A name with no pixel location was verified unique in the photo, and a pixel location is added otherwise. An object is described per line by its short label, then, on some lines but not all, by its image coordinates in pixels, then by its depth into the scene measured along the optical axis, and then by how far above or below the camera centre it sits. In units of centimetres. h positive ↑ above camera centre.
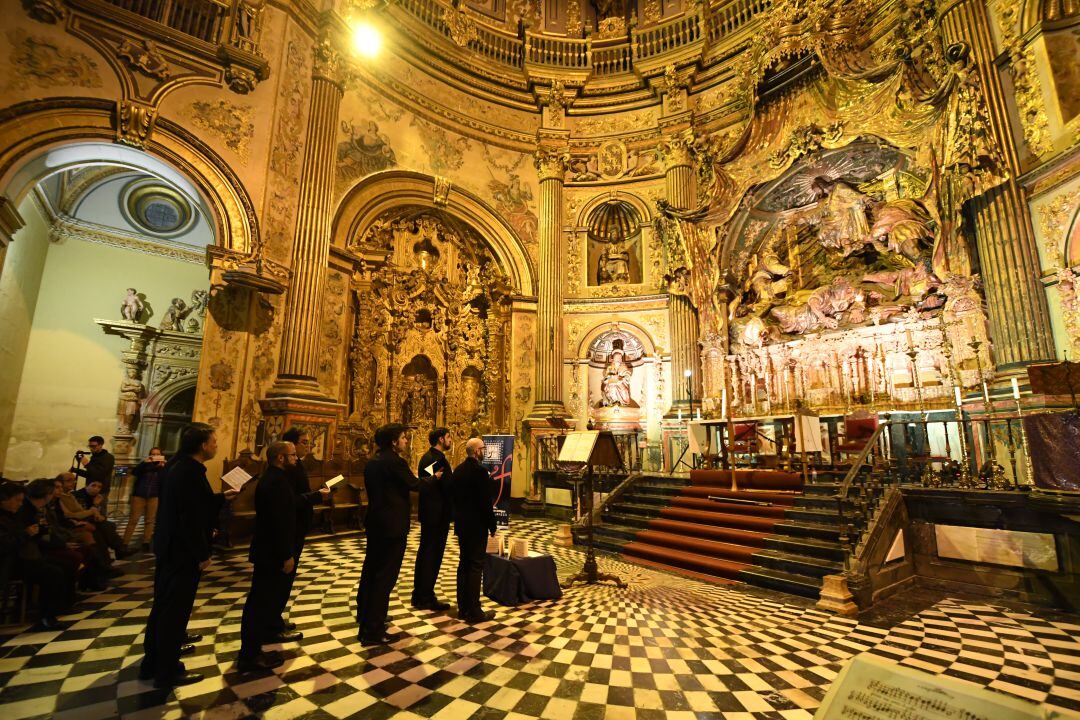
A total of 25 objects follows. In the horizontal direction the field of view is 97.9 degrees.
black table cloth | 470 -140
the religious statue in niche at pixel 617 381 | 1251 +161
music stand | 546 -18
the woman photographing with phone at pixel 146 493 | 629 -74
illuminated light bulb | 1066 +912
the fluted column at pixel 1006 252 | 680 +285
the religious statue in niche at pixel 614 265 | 1345 +501
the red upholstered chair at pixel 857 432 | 812 +19
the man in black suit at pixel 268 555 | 317 -80
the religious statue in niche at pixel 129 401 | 1188 +97
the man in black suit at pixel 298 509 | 359 -54
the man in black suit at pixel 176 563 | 292 -77
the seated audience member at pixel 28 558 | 369 -96
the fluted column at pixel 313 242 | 870 +388
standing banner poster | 983 -43
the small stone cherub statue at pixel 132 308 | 1202 +333
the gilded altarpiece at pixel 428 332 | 1110 +279
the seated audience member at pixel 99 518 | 529 -88
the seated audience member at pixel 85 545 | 468 -107
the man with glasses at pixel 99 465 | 607 -34
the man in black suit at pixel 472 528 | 421 -78
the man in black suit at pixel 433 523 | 444 -78
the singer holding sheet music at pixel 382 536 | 368 -75
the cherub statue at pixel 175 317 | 1274 +328
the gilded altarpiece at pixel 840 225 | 791 +449
